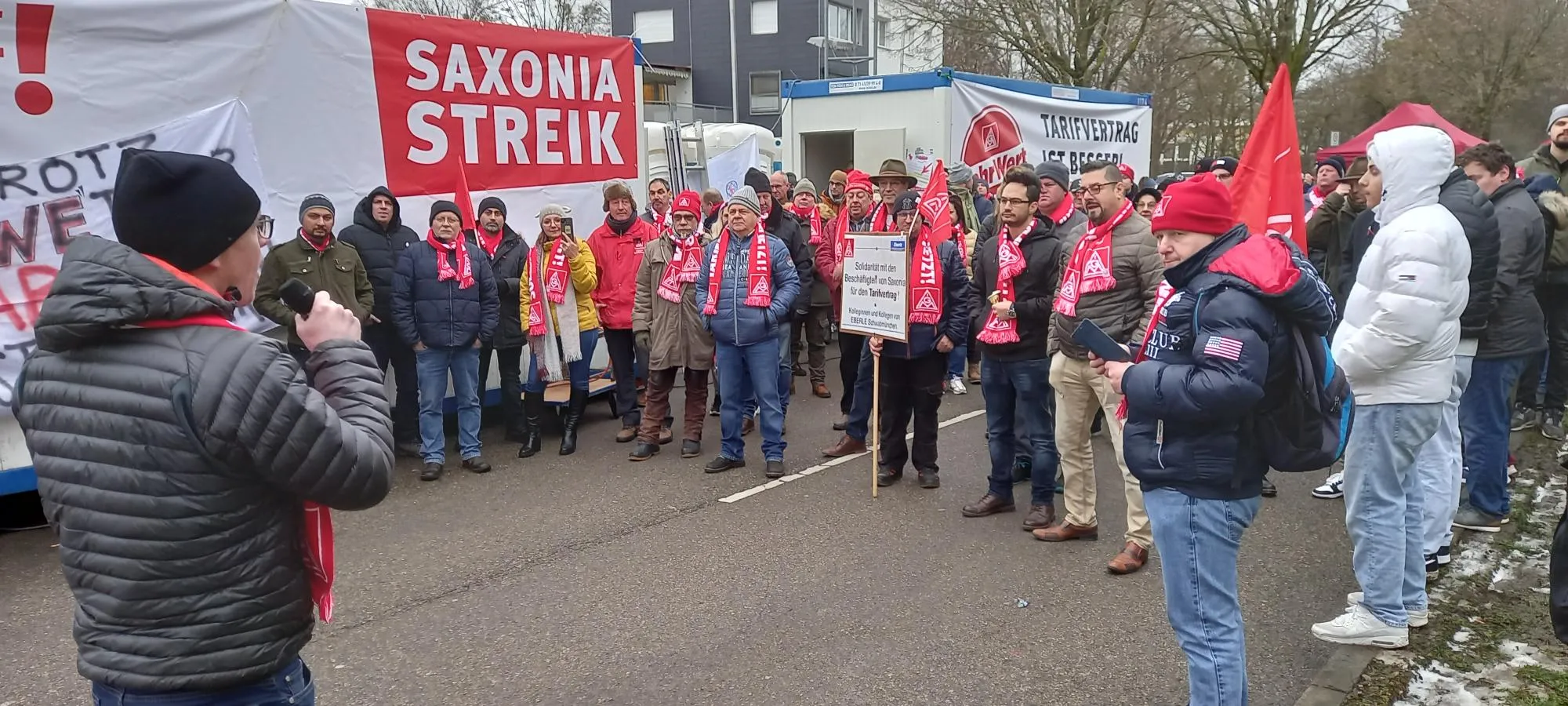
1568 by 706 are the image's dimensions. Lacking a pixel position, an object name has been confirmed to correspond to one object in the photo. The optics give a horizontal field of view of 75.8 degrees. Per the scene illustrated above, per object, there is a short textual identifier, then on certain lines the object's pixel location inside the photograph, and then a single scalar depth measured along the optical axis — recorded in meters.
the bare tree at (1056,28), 23.64
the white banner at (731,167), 13.62
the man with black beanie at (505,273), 7.57
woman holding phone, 7.55
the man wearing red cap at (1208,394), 2.80
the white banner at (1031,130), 12.83
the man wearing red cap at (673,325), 7.41
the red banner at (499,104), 7.52
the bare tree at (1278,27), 25.58
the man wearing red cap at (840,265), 7.56
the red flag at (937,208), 6.33
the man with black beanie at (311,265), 6.46
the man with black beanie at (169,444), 1.82
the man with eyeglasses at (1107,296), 5.02
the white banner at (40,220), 5.59
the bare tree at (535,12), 32.47
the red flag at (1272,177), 3.83
